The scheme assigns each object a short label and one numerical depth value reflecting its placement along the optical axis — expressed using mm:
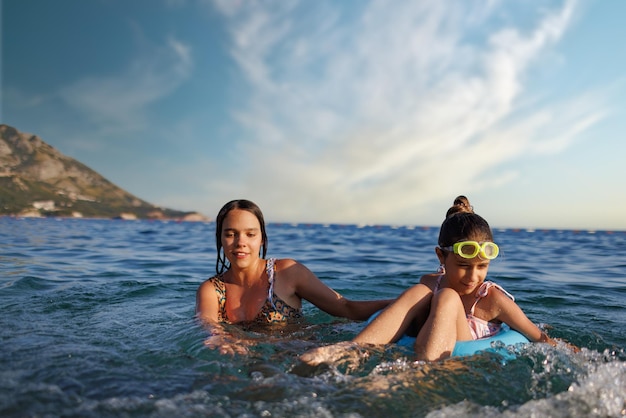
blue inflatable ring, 3732
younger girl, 3566
